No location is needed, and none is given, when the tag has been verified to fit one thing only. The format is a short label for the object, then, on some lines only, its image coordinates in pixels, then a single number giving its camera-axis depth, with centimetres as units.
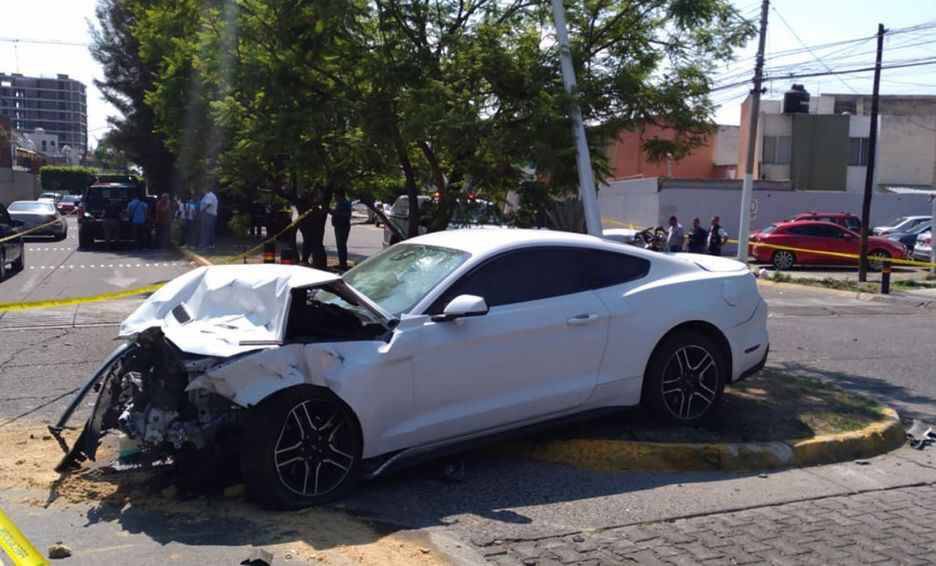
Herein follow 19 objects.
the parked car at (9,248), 1941
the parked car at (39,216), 3559
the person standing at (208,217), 2709
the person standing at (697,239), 2745
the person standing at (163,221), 3225
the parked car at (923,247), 3053
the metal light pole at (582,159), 1040
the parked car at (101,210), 3036
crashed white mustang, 561
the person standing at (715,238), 2870
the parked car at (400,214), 1881
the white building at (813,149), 4866
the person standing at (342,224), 2089
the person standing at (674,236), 2788
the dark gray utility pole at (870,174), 2412
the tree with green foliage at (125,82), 3575
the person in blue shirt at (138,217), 2995
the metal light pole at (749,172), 2378
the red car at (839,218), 3231
